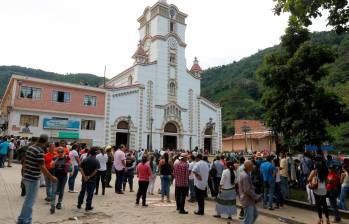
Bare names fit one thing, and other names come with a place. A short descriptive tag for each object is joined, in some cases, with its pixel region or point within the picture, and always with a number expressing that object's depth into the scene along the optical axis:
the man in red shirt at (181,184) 9.38
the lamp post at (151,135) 34.43
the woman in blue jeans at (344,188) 9.41
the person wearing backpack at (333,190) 8.57
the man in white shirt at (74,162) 11.13
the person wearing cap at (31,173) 6.05
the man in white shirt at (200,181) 9.14
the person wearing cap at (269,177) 10.20
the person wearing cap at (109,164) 12.30
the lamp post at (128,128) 32.97
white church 33.53
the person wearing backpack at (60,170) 8.55
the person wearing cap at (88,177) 8.55
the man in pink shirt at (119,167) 12.04
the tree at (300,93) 13.30
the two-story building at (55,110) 27.05
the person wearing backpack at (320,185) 7.98
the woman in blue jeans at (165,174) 10.77
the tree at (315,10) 8.02
